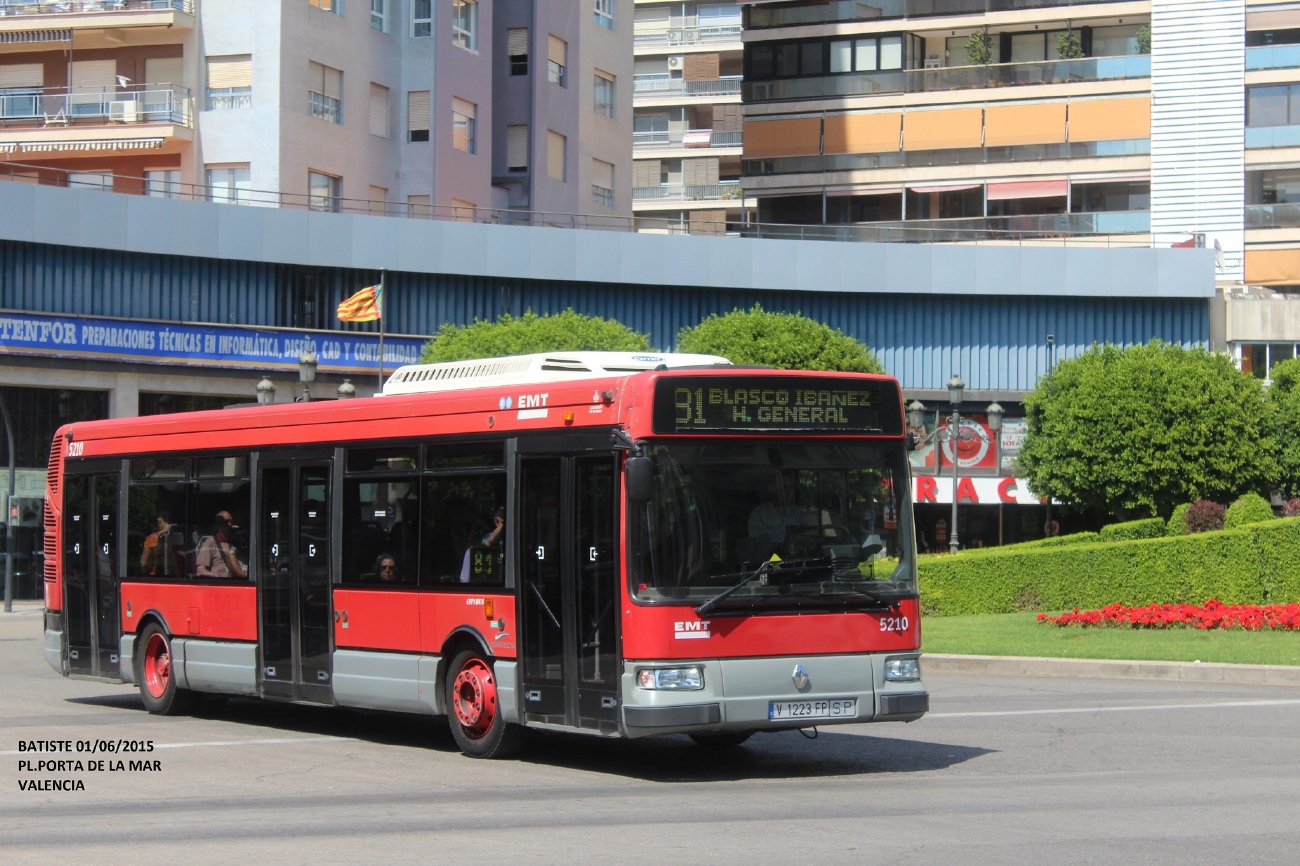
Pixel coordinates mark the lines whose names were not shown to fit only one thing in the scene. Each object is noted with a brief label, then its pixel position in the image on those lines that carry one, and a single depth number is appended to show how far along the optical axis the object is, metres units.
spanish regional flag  41.19
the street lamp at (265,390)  35.22
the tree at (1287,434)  46.19
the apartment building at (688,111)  80.62
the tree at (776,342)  43.84
